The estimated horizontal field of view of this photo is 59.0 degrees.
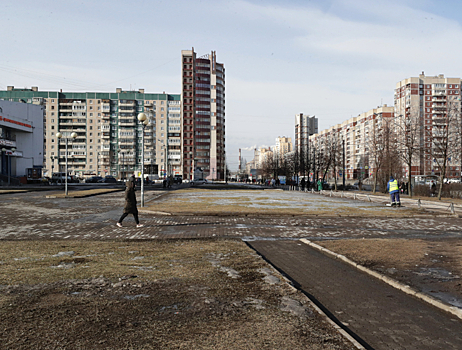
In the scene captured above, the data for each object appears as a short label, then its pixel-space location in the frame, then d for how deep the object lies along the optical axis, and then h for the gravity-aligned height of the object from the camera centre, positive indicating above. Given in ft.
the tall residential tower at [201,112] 435.53 +62.78
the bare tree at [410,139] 113.09 +9.20
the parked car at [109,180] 291.67 -6.65
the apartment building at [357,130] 407.03 +47.76
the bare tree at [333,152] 177.17 +8.08
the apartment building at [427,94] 376.27 +71.97
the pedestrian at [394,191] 71.41 -3.66
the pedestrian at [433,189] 113.89 -5.34
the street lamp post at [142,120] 63.23 +8.11
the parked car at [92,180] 292.20 -6.65
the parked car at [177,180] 315.02 -7.17
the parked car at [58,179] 255.72 -5.28
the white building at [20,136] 253.24 +23.66
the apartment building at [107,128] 434.30 +46.69
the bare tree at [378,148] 132.16 +7.50
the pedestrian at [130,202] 41.98 -3.24
